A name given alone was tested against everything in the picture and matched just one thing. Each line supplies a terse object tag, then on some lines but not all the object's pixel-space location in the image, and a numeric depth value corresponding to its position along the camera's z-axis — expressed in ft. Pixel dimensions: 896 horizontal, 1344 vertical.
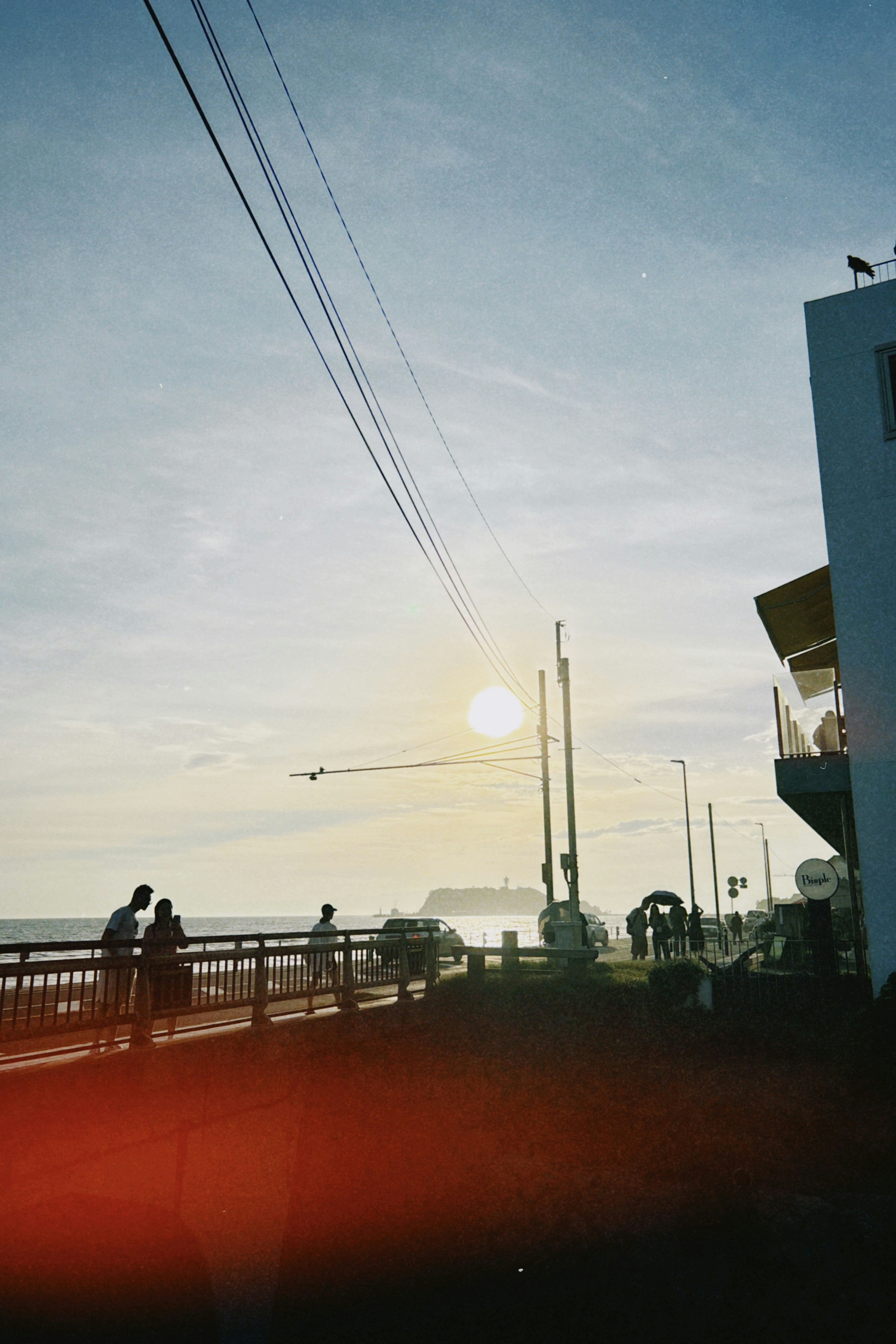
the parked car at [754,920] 155.74
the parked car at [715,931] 105.70
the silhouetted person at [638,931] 100.89
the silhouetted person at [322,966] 41.42
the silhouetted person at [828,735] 52.70
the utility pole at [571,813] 92.48
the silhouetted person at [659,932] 82.48
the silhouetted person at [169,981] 30.71
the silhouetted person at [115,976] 28.40
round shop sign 59.26
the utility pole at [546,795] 106.42
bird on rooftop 50.72
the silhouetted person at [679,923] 96.48
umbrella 104.27
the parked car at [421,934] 50.80
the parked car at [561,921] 100.32
